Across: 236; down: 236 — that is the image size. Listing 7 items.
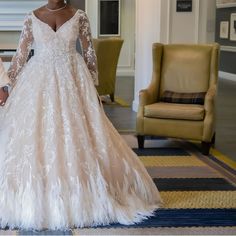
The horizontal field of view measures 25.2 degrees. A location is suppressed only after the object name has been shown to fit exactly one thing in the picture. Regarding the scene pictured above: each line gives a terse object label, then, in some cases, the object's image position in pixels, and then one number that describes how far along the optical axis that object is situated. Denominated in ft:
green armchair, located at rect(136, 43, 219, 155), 16.12
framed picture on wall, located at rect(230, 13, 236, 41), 35.47
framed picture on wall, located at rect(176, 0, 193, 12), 20.45
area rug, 10.01
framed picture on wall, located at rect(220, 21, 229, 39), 37.06
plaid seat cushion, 16.99
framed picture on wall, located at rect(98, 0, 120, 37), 37.65
